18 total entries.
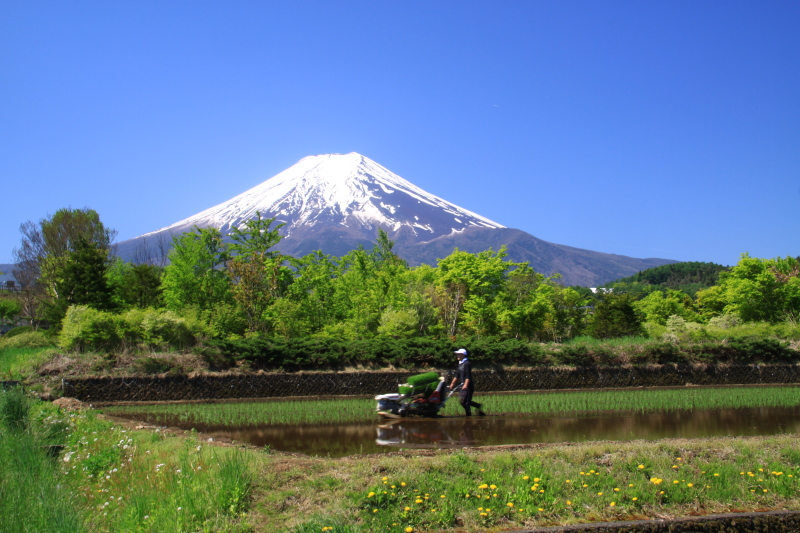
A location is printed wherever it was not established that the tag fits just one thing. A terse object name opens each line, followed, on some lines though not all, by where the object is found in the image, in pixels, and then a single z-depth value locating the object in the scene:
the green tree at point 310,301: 29.64
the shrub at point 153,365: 19.52
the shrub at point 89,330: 21.73
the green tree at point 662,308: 53.59
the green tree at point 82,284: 29.67
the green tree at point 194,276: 32.29
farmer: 13.76
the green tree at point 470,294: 34.38
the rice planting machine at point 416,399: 13.92
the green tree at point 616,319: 42.00
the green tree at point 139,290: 31.77
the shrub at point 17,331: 32.64
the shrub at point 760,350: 23.25
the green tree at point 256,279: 30.78
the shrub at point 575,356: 22.02
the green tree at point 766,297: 39.25
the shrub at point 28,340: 25.99
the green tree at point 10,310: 69.12
